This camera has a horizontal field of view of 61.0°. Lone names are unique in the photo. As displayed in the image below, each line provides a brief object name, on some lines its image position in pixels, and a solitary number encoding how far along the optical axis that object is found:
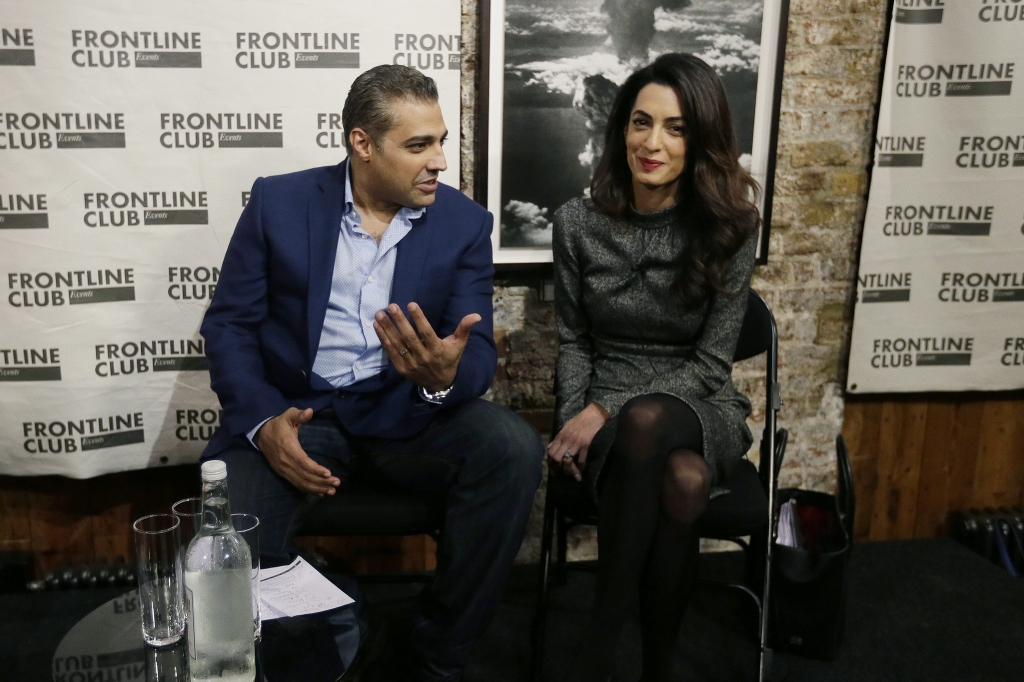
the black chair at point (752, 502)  2.19
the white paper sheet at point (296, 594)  1.65
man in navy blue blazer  2.16
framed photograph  2.65
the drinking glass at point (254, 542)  1.49
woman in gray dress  2.04
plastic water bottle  1.40
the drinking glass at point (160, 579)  1.54
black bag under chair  2.47
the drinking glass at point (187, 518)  1.58
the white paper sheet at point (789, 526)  2.65
